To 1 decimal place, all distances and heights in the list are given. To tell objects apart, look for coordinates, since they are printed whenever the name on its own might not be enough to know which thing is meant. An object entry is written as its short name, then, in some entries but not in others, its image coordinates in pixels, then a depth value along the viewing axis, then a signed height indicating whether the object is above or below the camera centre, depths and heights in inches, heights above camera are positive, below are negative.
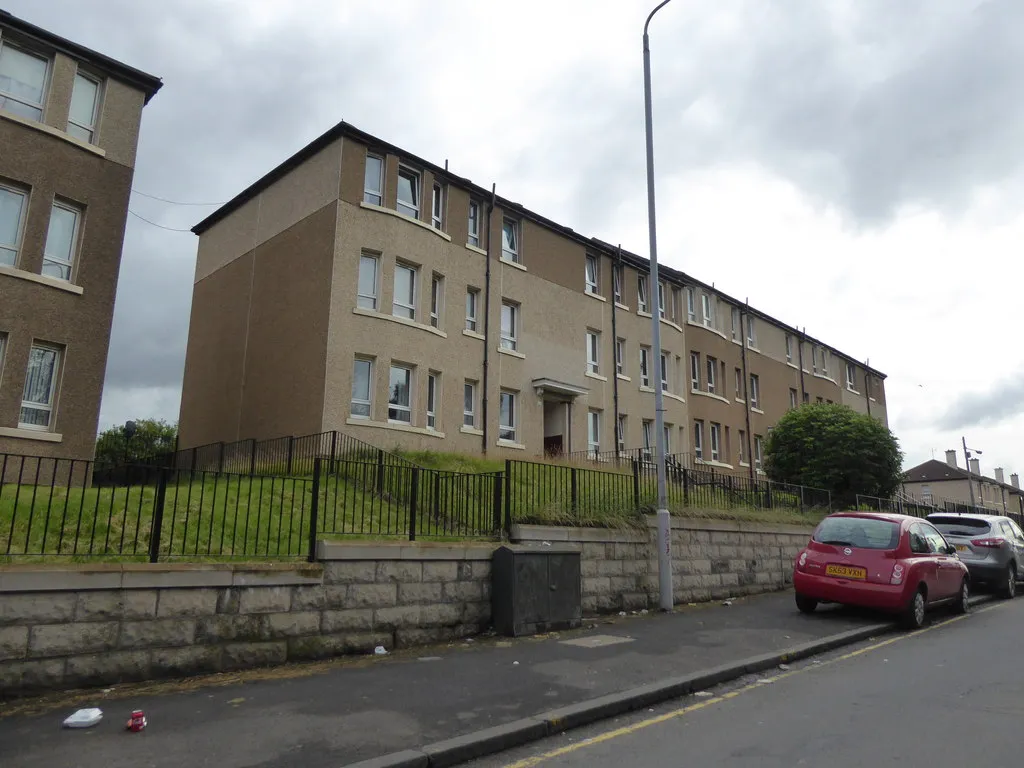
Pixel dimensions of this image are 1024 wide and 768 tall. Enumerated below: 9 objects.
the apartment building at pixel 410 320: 800.3 +264.0
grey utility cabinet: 388.2 -23.9
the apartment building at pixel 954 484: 2795.3 +242.0
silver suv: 605.0 +1.8
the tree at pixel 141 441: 1322.6 +173.6
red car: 436.8 -10.9
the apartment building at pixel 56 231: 556.7 +230.1
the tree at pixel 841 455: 957.2 +115.0
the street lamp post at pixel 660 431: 494.3 +74.6
